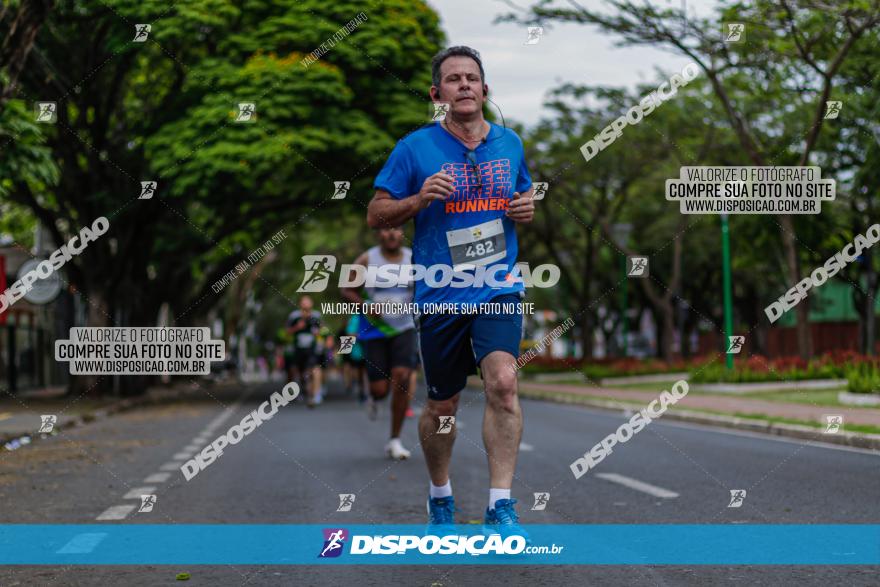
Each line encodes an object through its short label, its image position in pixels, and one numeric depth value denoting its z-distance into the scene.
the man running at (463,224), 5.25
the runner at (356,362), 13.54
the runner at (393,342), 10.07
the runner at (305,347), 20.03
